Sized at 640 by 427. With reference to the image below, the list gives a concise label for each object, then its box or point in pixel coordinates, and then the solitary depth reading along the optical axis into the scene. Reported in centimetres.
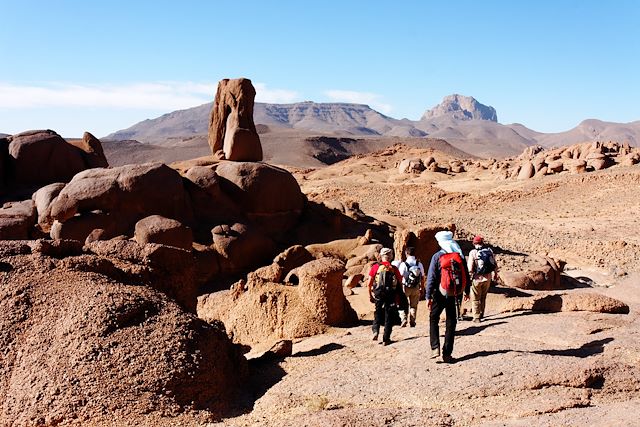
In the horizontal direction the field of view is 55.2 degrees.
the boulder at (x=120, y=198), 1788
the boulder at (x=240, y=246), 1811
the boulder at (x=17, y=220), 1619
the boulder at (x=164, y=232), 1611
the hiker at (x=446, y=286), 727
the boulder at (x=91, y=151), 2605
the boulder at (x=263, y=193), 2116
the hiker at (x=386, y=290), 870
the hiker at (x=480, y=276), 995
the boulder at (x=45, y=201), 1831
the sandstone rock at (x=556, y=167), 4084
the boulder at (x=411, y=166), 4766
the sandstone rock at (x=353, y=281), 1508
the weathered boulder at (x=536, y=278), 1614
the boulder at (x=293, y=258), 1529
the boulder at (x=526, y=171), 4100
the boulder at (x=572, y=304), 998
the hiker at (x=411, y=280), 973
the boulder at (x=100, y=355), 596
